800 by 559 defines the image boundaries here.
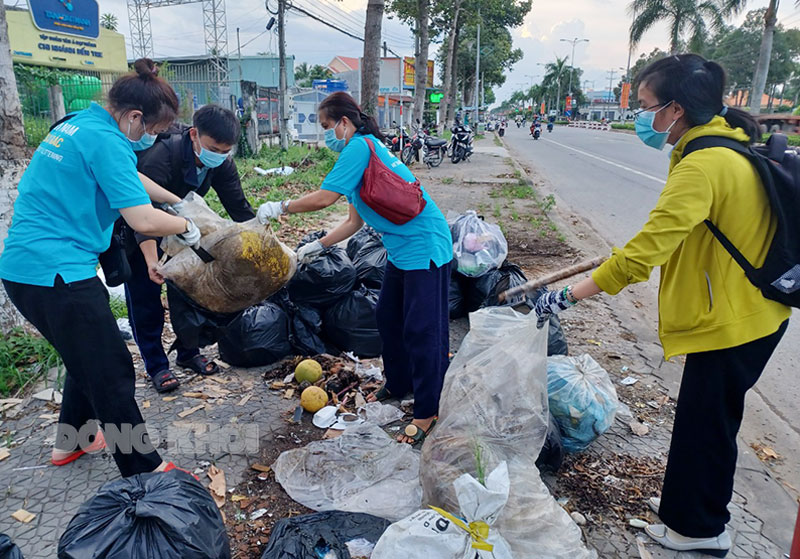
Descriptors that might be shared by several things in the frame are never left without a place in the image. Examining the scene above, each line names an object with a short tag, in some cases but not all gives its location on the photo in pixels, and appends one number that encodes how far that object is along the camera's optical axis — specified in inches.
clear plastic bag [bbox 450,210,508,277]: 164.2
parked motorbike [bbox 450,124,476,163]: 695.1
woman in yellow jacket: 72.6
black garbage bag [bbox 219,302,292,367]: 140.8
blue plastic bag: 104.2
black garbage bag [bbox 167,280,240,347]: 119.9
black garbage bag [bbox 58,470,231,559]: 61.0
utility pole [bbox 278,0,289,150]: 672.4
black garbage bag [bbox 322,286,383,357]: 148.4
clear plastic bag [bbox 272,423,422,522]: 90.7
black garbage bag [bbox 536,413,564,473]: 98.0
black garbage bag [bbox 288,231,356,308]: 142.8
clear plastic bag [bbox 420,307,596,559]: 74.0
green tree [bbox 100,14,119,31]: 1373.0
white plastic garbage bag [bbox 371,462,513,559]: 63.1
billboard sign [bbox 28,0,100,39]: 740.0
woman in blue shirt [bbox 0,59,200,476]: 81.7
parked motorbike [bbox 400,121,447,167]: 645.9
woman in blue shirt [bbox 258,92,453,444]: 107.3
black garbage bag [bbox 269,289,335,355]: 147.9
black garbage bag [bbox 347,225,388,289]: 156.8
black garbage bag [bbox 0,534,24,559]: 58.8
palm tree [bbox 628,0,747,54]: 1189.1
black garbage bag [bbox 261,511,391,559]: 73.8
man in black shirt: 119.0
